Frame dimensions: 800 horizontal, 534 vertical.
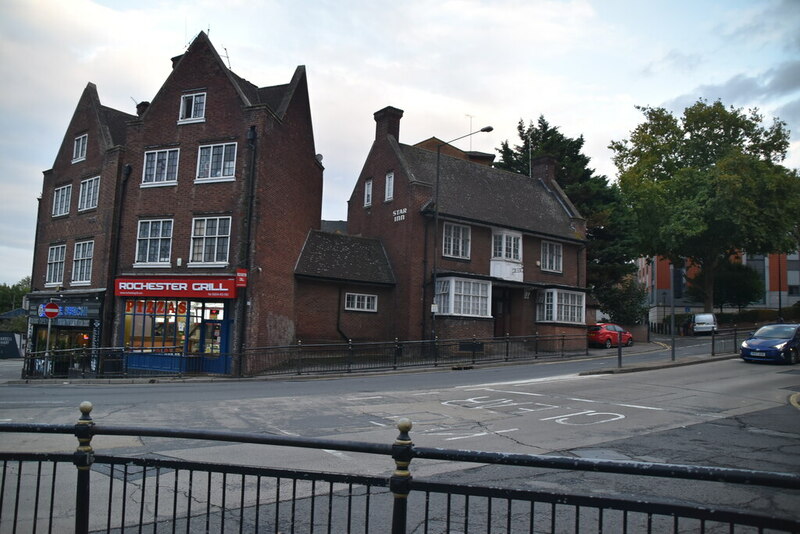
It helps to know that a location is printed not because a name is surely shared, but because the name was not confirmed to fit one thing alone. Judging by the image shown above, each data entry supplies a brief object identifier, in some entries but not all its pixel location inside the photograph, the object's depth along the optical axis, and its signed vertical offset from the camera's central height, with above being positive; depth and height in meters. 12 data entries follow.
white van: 47.50 +0.87
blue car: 24.47 -0.30
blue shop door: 26.70 -1.19
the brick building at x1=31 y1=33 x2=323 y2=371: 27.41 +4.69
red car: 38.25 -0.22
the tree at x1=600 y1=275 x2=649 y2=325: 44.59 +2.10
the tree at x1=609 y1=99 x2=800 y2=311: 45.16 +11.12
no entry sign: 26.19 +0.07
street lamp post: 30.02 +3.72
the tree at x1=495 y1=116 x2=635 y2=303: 45.69 +9.17
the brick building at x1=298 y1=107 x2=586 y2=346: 31.98 +4.47
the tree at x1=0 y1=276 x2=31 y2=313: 118.56 +3.17
